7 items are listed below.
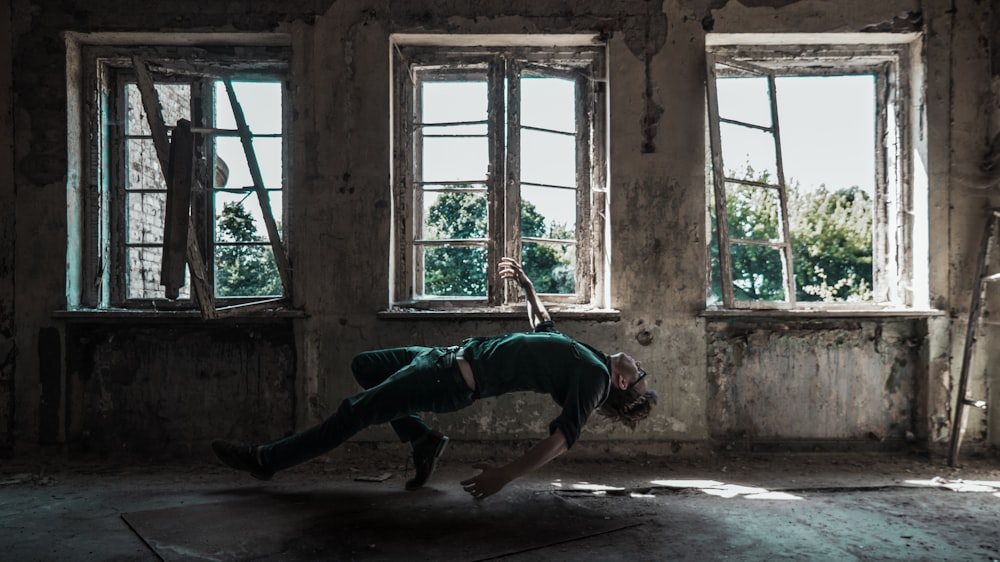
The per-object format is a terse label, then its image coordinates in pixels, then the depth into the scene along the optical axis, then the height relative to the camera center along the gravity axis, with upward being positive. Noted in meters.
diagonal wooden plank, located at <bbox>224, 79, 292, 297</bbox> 4.11 +0.54
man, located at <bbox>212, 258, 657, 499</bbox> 2.85 -0.47
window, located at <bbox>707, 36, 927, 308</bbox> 4.26 +0.83
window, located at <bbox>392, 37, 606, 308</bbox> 4.31 +0.71
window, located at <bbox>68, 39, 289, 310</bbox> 4.25 +0.70
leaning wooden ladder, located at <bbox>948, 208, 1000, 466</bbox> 3.89 -0.31
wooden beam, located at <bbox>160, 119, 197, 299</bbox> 3.11 +0.35
